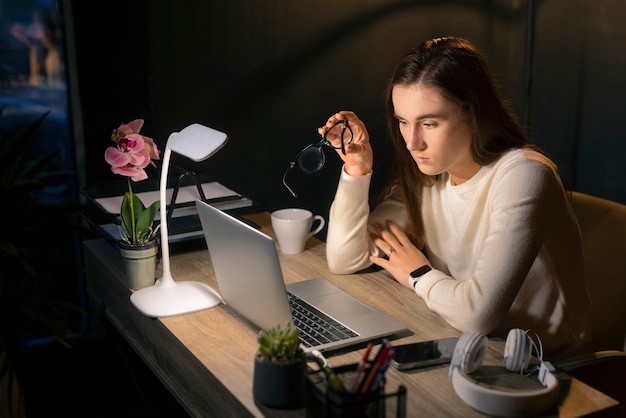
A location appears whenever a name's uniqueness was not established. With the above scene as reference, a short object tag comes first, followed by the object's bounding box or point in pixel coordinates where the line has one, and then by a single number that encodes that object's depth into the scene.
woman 1.59
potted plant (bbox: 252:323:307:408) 1.24
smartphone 1.41
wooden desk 1.31
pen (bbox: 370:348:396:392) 1.15
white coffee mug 2.06
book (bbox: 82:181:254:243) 2.09
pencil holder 1.14
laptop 1.46
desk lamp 1.64
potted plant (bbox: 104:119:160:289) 1.77
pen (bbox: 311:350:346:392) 1.16
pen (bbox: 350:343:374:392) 1.17
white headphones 1.23
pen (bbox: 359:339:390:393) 1.16
